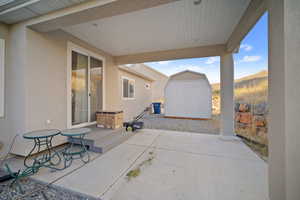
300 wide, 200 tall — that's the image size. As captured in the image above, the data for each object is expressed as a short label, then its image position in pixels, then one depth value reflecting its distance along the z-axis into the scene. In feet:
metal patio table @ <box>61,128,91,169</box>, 7.77
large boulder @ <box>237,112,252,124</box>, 11.63
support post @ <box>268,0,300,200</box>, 3.76
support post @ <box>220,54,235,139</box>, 12.49
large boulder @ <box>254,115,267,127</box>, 9.65
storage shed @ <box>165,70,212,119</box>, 24.85
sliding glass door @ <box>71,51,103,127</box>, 11.51
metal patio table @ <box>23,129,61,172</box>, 6.72
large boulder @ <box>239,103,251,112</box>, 11.83
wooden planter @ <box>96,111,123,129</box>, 12.87
